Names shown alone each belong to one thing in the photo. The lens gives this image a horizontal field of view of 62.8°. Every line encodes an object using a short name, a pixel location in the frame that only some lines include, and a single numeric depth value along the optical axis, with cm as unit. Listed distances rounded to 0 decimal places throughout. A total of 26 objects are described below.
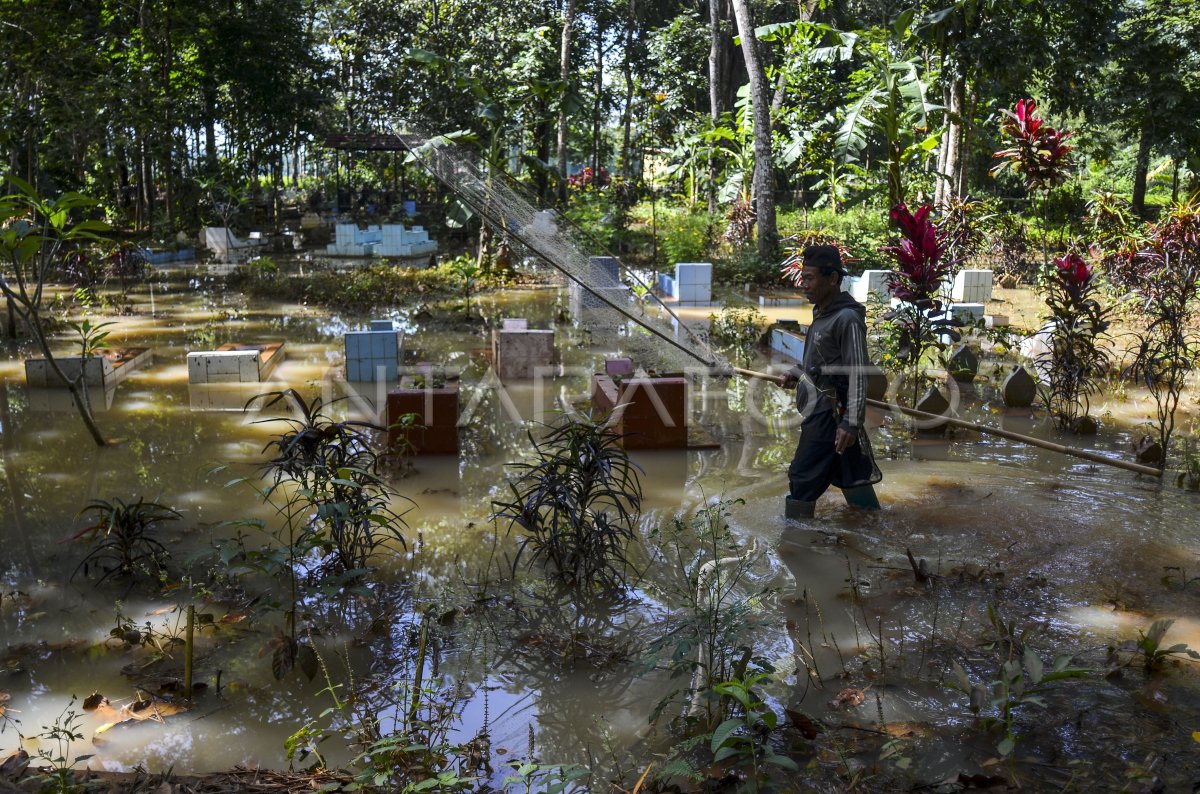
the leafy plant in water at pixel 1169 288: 731
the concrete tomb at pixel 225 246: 2080
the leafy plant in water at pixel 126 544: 480
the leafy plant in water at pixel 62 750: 285
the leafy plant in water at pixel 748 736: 292
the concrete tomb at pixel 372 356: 916
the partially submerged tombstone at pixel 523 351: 948
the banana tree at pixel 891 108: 1336
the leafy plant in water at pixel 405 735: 295
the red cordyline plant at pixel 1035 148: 993
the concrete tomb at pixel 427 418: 685
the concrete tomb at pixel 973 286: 1360
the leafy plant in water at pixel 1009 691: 316
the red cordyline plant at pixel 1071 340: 756
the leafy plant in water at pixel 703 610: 348
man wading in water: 513
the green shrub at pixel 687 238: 1652
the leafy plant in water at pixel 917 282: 798
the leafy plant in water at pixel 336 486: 455
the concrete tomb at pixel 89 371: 873
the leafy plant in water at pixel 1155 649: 372
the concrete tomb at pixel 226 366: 902
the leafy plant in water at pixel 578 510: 472
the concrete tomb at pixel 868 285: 1312
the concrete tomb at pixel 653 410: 704
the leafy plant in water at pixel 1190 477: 620
